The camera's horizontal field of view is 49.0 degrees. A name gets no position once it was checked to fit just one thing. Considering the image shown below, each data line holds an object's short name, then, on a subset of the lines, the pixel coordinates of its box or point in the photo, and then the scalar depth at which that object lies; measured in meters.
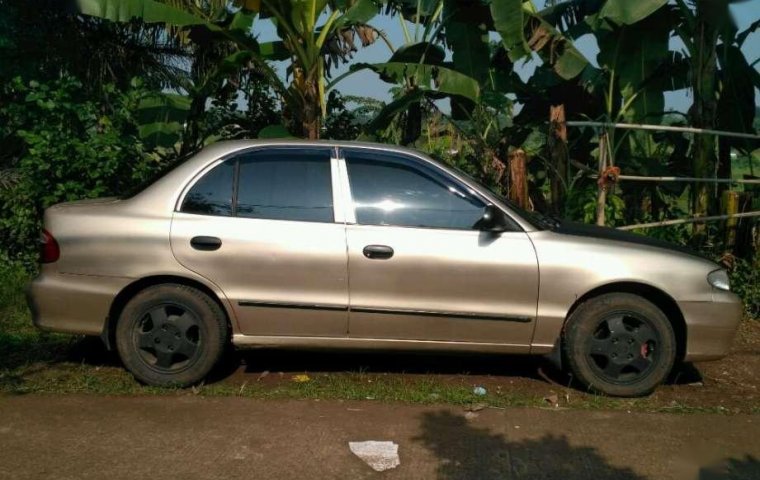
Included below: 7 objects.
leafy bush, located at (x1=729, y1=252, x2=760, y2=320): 7.81
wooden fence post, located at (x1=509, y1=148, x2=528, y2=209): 7.76
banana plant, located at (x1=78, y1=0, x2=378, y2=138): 8.61
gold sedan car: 5.41
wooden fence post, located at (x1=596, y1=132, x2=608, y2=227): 7.66
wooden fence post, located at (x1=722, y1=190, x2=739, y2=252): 7.95
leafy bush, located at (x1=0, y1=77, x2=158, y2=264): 8.34
